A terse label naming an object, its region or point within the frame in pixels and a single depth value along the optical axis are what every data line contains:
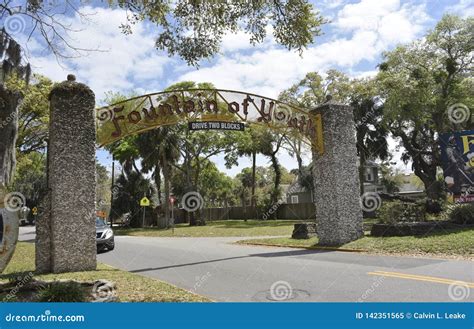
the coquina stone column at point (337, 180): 15.73
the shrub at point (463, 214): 15.00
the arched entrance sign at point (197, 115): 13.12
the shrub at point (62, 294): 5.93
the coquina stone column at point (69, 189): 10.98
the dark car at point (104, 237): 17.34
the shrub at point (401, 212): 16.47
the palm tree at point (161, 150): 34.78
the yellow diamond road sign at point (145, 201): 34.41
